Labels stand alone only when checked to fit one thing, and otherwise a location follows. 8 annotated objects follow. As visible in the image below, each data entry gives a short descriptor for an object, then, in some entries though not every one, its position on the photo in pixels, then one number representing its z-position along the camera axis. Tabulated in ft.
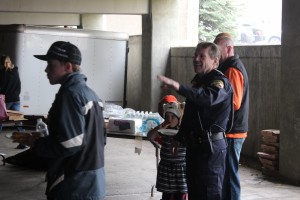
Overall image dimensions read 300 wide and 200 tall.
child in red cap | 19.69
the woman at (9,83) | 40.33
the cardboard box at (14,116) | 30.60
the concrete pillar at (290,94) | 28.37
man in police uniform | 15.51
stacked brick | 30.04
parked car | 114.83
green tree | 108.06
